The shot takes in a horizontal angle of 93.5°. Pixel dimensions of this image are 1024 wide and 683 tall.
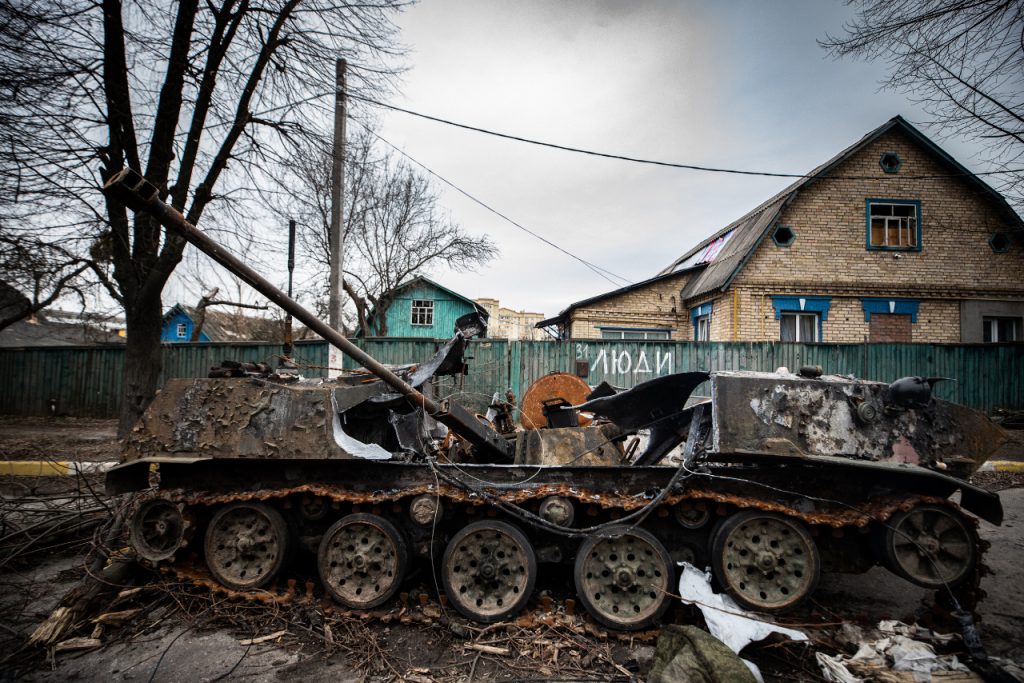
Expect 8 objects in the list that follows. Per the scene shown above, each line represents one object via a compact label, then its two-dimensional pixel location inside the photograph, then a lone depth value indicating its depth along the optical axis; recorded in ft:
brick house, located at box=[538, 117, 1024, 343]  47.01
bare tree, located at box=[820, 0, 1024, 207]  19.60
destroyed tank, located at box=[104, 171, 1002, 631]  11.75
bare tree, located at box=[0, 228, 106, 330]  24.86
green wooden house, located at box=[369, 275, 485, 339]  84.38
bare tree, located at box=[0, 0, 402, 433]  22.48
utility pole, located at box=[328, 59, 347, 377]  28.22
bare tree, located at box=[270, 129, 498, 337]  70.18
